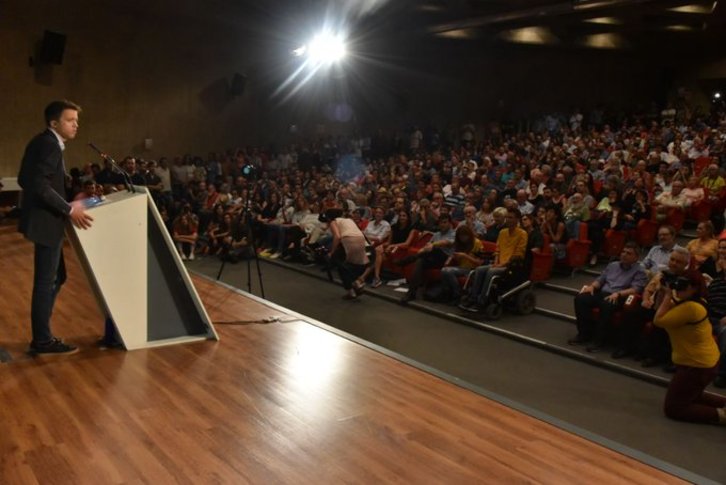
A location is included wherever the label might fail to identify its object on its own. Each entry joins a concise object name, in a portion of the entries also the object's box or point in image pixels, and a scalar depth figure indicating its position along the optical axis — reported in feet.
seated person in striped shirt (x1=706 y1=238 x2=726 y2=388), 12.06
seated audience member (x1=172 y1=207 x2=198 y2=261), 24.74
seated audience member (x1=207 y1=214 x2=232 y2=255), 25.93
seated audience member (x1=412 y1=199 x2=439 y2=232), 21.58
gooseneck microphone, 9.76
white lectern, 9.53
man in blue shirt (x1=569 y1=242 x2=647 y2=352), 14.06
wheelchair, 16.48
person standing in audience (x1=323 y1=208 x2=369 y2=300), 19.17
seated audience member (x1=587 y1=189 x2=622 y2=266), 19.60
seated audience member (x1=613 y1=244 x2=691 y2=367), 13.19
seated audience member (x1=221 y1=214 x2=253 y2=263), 24.30
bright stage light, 34.27
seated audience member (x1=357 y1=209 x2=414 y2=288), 20.61
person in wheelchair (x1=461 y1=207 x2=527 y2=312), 16.52
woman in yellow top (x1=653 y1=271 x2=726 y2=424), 10.20
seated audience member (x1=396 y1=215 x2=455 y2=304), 18.56
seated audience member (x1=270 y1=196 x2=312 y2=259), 24.89
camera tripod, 17.11
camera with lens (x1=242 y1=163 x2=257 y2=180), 16.79
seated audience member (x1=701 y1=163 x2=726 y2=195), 21.22
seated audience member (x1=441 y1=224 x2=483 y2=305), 17.83
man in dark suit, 8.88
